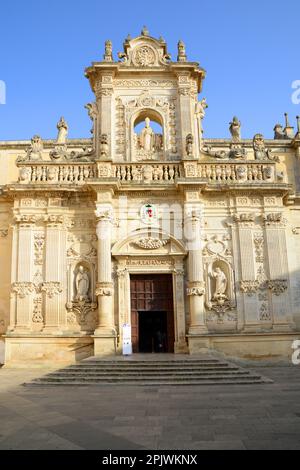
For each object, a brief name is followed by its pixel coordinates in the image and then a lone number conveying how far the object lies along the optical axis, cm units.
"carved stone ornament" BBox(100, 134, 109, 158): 1919
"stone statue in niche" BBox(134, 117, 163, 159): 2050
